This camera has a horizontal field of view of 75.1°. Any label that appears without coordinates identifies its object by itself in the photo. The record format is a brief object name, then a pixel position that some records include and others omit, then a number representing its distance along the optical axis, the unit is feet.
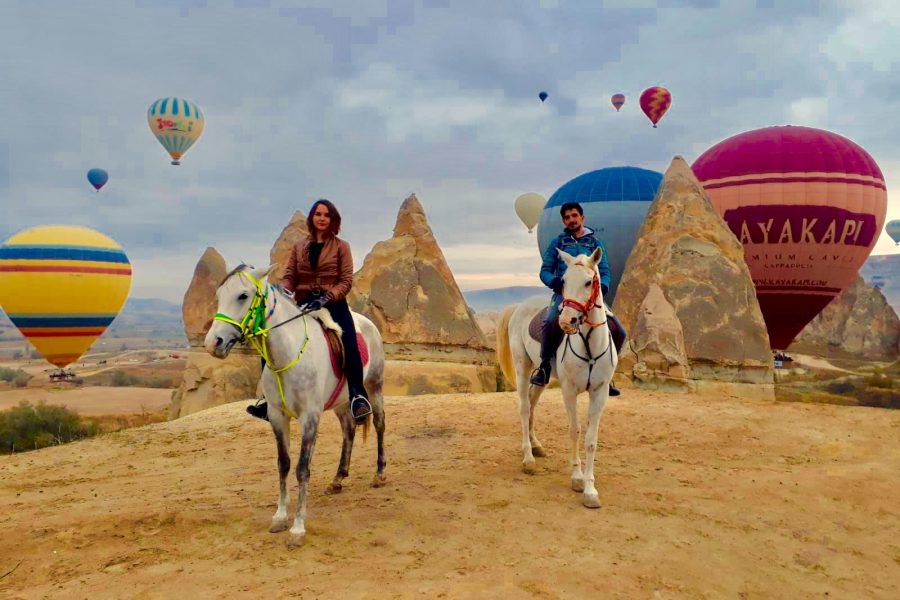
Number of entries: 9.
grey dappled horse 16.87
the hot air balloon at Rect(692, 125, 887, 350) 76.84
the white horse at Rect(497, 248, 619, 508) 20.30
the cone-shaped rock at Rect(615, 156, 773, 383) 52.90
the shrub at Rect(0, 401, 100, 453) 71.67
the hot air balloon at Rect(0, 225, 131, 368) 99.14
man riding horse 23.93
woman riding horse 20.65
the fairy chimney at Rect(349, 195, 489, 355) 70.28
